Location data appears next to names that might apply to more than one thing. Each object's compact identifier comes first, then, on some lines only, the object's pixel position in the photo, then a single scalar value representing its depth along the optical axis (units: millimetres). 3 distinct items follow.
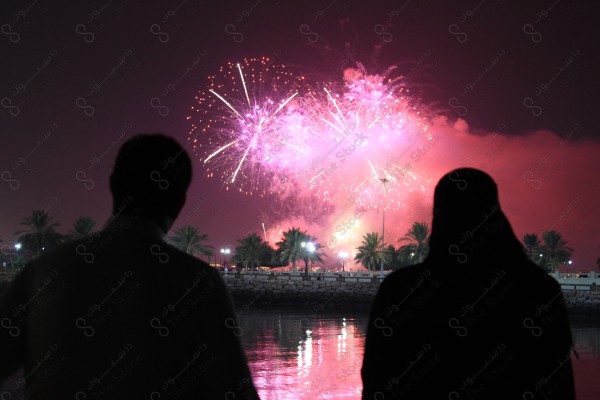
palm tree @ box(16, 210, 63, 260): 82438
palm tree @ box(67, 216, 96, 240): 81625
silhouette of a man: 2227
